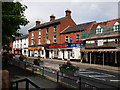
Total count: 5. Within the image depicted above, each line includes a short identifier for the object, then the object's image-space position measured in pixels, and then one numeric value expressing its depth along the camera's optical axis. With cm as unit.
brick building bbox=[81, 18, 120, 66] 2302
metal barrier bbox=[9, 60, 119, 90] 714
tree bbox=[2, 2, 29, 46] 1058
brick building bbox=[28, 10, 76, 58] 3803
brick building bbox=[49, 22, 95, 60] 3157
